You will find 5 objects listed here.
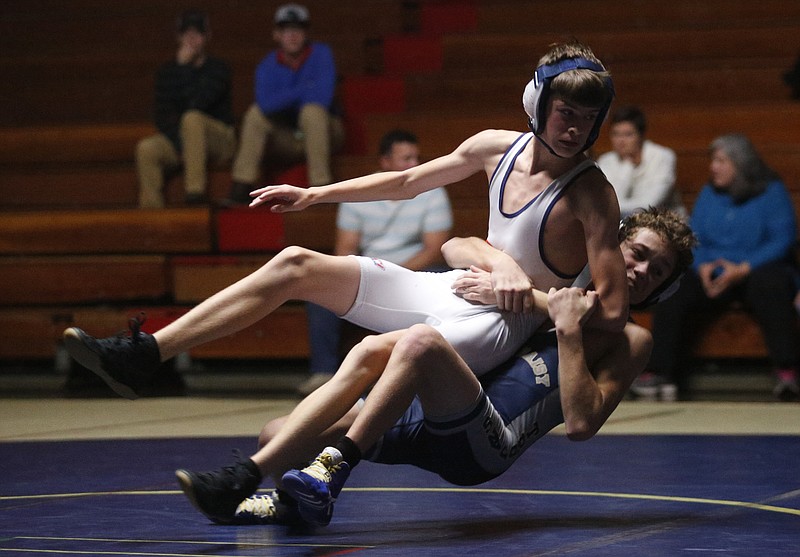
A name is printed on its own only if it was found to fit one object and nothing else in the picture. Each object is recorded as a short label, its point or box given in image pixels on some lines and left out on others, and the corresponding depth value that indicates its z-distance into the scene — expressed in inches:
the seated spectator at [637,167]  462.6
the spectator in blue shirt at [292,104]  518.0
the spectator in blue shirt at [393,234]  457.1
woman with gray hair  447.2
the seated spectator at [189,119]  521.7
